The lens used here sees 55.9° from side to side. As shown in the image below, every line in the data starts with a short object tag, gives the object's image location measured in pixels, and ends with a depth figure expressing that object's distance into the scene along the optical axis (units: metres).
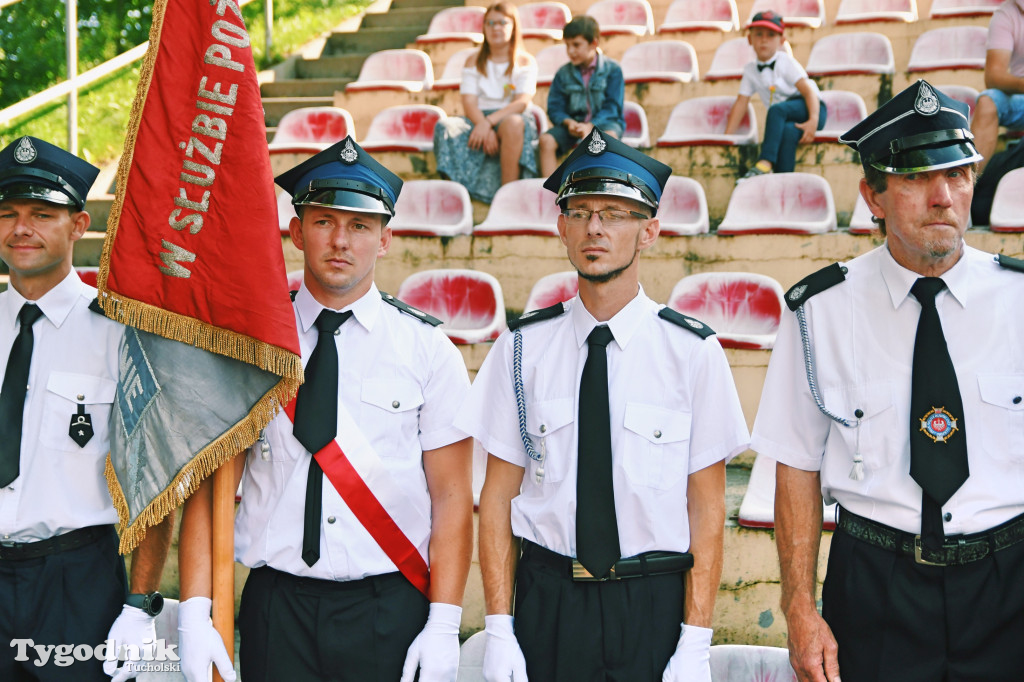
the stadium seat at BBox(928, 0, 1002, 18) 7.86
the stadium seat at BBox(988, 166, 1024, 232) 5.02
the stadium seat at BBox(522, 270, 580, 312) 5.04
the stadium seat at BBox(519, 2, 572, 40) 9.66
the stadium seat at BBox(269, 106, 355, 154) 7.67
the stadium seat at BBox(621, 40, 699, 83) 8.13
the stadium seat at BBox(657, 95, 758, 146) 7.22
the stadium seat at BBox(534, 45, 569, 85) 8.52
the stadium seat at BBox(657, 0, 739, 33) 8.88
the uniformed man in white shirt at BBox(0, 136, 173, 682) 2.56
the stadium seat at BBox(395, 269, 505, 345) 5.36
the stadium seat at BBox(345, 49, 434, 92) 8.75
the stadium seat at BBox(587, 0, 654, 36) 9.34
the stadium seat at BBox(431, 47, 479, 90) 8.43
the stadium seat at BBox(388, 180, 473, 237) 6.29
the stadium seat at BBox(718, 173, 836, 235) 5.75
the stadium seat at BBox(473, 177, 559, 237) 6.11
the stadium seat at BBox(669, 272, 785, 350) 4.93
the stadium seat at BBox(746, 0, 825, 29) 8.77
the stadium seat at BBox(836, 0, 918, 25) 8.33
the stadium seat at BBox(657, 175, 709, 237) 5.80
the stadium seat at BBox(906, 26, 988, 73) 7.30
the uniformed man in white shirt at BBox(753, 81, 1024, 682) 2.18
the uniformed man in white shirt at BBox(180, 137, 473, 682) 2.44
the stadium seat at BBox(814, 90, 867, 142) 6.76
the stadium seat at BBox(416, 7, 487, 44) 9.78
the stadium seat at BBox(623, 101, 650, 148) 7.11
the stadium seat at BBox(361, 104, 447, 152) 7.51
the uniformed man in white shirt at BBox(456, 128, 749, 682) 2.32
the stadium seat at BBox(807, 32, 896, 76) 7.68
